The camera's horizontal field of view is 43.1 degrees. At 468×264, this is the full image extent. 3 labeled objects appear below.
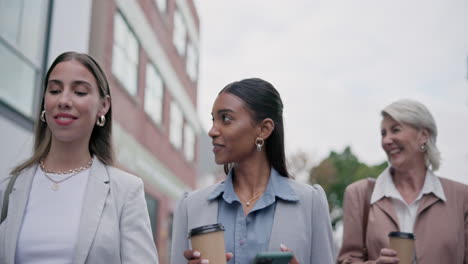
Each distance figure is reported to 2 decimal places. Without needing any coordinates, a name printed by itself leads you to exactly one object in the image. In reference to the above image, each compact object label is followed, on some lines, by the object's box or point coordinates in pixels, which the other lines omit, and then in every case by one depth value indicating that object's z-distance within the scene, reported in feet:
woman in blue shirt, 9.59
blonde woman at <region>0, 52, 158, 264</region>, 8.86
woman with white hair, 13.23
